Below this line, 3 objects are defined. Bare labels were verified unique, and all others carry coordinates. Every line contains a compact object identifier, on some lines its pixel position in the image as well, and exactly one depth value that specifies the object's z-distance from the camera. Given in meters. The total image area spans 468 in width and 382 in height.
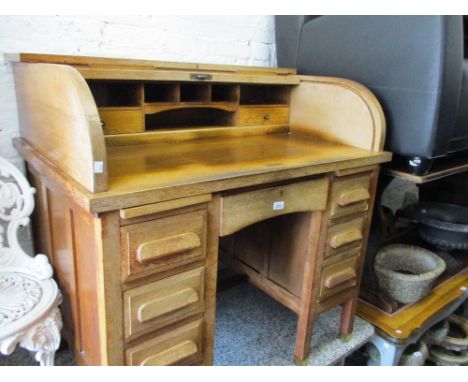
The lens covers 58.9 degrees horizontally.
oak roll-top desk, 0.87
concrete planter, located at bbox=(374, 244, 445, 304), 1.67
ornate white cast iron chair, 1.01
